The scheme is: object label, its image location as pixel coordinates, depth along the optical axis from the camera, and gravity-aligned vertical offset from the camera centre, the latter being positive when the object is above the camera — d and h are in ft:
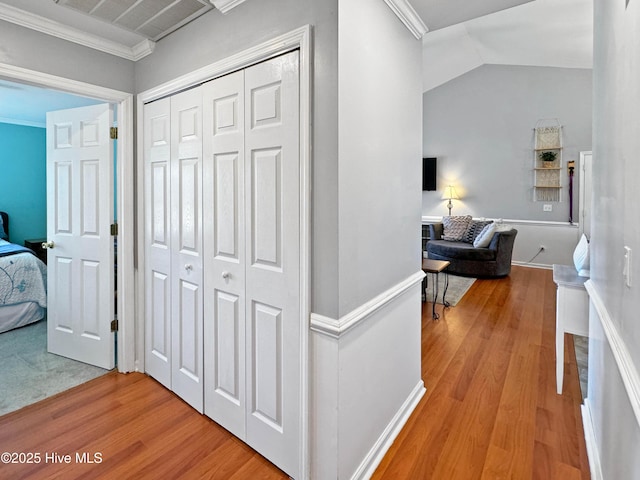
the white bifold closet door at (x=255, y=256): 5.03 -0.38
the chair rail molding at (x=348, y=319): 4.57 -1.20
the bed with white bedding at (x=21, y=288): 10.49 -1.77
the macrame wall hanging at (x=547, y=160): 19.81 +4.37
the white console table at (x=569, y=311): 7.02 -1.62
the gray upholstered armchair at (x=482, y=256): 17.49 -1.20
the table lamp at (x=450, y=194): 23.20 +2.75
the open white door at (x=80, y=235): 8.17 -0.04
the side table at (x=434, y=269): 12.51 -1.32
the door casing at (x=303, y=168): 4.66 +0.92
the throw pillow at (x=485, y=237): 17.78 -0.17
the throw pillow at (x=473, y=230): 19.45 +0.22
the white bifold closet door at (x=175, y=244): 6.65 -0.22
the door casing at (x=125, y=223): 7.88 +0.25
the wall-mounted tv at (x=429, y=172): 23.95 +4.39
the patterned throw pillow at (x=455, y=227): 20.04 +0.41
